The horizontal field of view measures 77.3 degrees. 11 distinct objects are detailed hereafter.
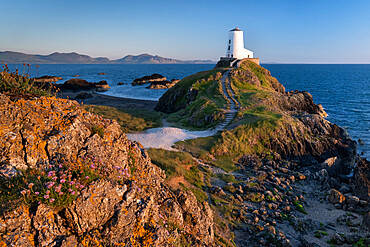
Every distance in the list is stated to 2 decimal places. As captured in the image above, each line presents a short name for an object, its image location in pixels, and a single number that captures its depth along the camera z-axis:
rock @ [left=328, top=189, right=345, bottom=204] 19.35
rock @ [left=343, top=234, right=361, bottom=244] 14.09
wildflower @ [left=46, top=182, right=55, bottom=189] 5.86
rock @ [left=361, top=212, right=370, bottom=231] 15.38
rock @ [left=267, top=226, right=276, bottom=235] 14.01
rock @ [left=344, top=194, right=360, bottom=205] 19.02
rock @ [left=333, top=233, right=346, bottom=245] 14.38
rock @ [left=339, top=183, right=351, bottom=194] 21.67
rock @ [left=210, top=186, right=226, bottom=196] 17.31
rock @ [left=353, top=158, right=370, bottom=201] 20.23
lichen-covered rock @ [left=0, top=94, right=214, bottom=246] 5.71
